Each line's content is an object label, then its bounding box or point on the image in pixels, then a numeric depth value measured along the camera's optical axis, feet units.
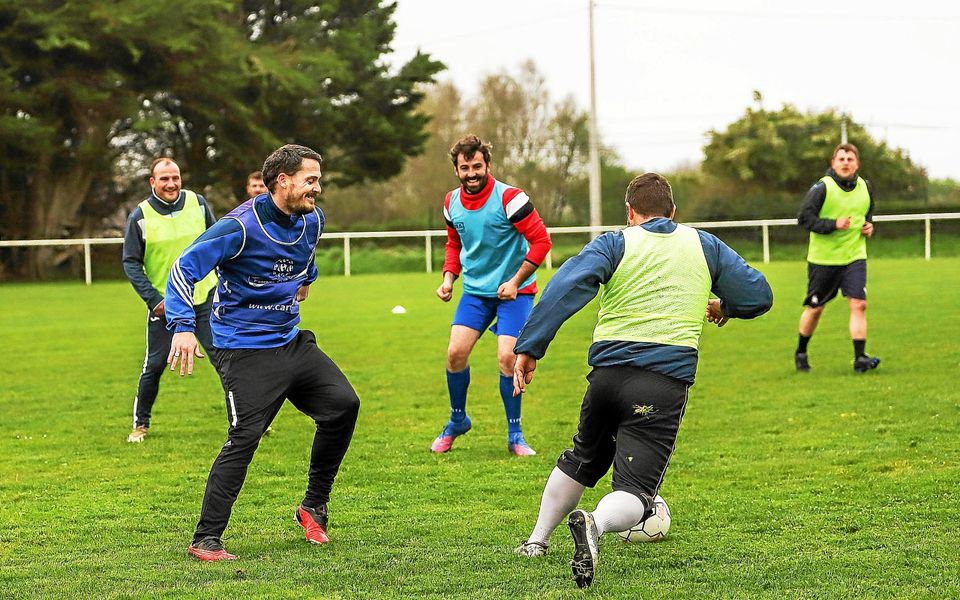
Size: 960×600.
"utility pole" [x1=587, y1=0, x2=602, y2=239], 136.46
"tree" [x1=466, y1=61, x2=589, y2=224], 173.06
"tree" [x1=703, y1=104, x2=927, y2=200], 160.43
